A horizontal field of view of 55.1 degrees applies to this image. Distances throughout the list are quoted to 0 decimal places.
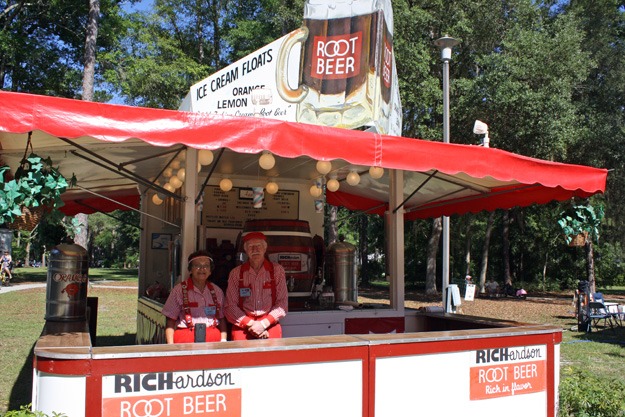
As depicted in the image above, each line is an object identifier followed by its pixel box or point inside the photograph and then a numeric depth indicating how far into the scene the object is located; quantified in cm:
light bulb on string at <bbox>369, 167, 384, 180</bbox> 607
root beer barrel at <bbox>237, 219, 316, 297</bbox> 690
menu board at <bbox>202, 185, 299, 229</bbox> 816
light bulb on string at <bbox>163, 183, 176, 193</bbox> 690
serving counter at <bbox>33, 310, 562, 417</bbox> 342
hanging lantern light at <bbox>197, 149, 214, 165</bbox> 576
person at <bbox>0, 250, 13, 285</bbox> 2928
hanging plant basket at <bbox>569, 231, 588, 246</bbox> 629
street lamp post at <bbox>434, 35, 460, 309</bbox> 1223
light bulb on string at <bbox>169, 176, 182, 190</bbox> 637
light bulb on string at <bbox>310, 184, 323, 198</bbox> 812
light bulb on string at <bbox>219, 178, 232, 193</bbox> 753
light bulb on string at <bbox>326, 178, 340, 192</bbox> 738
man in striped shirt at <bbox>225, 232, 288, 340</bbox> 528
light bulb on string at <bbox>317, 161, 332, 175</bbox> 592
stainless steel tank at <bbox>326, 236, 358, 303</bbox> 702
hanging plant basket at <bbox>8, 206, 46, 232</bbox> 409
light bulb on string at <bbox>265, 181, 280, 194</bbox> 788
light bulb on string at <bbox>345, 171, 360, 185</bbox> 690
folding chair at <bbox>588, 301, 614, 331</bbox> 1451
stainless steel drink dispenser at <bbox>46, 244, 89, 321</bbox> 600
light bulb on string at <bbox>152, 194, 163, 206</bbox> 806
